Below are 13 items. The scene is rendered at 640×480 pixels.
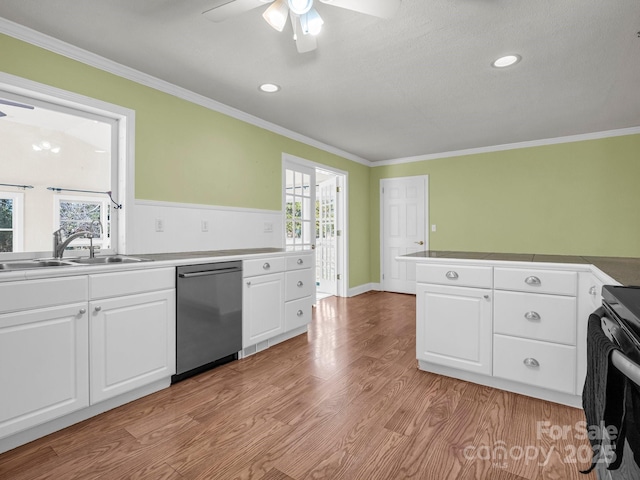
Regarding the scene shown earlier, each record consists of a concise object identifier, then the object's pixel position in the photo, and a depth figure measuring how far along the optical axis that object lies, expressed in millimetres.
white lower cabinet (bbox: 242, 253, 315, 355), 2793
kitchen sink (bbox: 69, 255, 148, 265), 2258
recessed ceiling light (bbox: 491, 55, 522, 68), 2348
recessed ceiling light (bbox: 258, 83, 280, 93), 2820
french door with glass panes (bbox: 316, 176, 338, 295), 5398
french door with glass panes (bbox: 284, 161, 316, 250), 4227
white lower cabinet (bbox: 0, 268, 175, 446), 1585
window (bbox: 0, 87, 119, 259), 2115
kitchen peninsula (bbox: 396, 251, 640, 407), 1963
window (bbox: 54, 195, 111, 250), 2346
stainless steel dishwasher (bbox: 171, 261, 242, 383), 2295
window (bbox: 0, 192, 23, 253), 2082
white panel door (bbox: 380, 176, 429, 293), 5434
